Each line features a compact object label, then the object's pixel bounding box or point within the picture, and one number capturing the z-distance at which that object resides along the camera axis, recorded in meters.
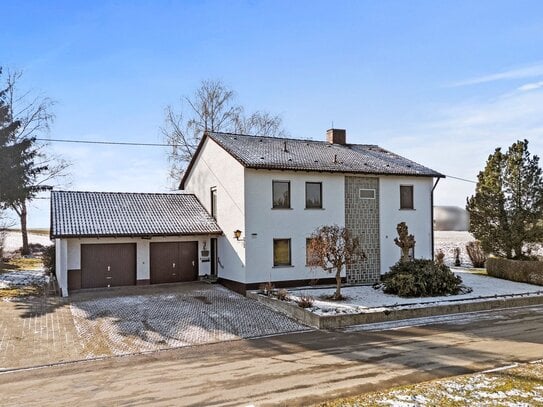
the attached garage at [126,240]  18.20
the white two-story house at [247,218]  18.30
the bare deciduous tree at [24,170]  28.55
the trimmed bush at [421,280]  17.45
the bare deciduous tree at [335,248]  16.09
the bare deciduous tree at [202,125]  34.34
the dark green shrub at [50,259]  23.14
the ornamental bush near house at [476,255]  27.74
